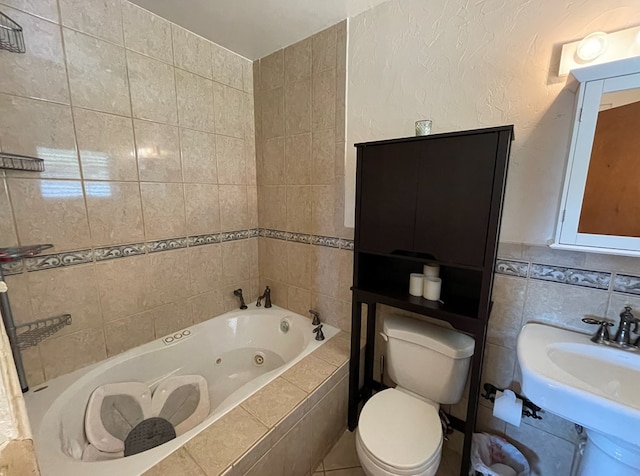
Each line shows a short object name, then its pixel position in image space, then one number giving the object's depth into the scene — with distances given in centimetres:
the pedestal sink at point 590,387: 78
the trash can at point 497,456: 126
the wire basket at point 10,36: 110
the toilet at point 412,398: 107
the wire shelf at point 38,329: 121
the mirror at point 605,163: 92
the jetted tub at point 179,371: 98
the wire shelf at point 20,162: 111
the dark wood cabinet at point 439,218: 103
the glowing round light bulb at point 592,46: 95
